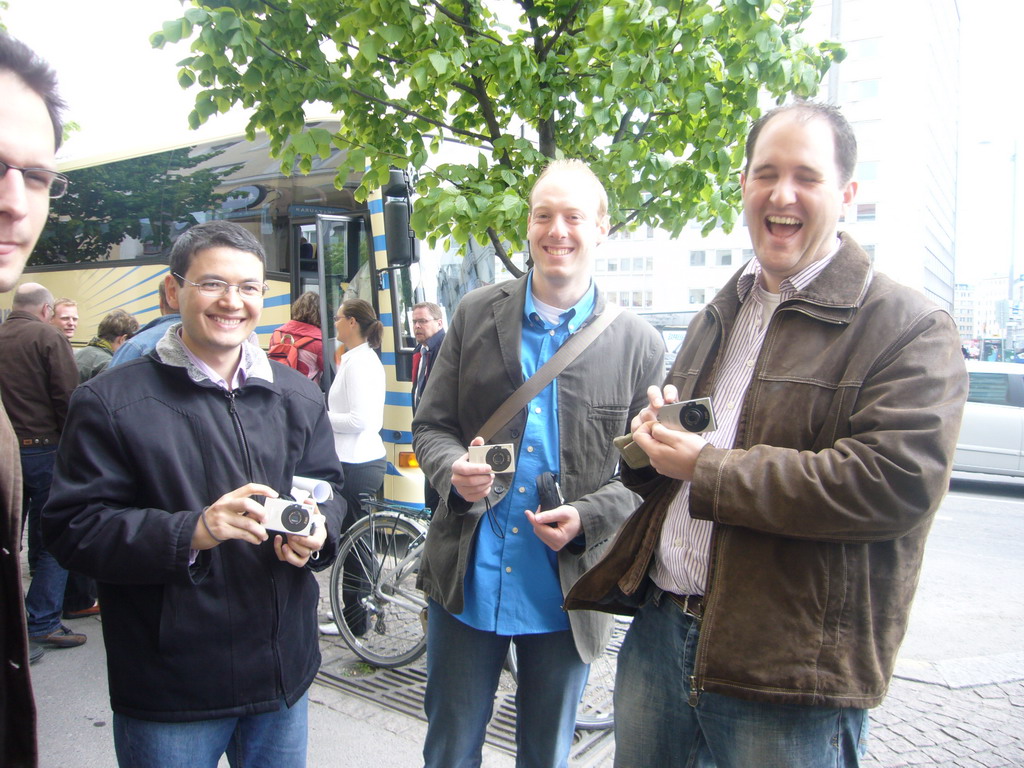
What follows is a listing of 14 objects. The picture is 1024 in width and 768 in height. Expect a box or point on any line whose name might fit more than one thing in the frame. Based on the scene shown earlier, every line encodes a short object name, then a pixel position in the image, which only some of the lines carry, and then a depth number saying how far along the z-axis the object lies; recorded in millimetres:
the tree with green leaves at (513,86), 3107
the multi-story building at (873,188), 57000
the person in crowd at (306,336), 6266
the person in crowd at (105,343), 5926
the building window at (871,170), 57719
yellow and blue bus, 6594
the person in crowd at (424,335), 5852
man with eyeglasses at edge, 1118
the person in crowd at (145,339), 3934
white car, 10406
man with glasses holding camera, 1812
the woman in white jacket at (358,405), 4895
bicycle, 4316
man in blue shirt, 2195
